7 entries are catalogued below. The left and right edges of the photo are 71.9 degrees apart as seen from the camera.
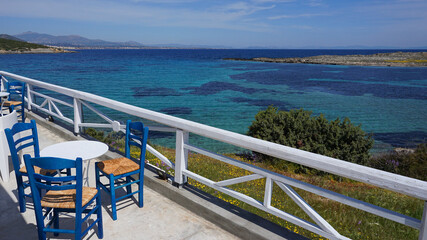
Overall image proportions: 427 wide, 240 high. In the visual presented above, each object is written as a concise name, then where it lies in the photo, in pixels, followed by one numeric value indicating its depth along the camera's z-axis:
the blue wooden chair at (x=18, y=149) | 3.09
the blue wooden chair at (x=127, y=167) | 3.34
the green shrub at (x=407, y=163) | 8.00
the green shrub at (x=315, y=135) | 9.92
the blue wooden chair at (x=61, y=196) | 2.39
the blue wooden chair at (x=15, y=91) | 7.10
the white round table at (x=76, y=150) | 3.21
